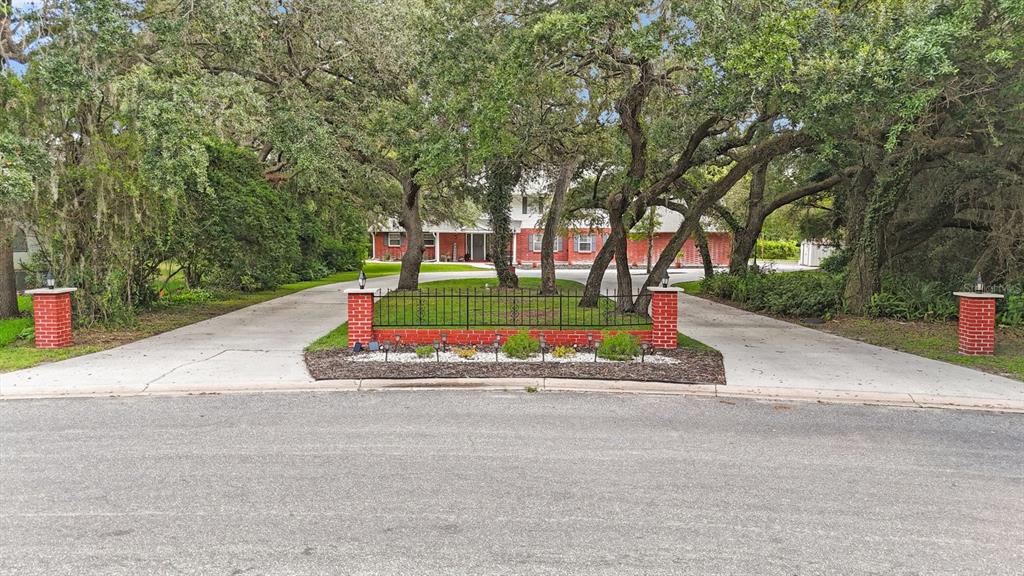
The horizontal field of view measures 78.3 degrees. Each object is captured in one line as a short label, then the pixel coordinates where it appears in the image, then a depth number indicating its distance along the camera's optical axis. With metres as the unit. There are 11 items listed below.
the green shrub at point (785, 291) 15.88
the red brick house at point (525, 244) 44.25
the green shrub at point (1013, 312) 12.77
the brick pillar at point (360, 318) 10.18
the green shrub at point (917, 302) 14.24
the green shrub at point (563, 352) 9.73
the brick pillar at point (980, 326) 10.41
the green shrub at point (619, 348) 9.64
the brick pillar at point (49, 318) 10.38
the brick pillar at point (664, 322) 10.43
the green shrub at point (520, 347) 9.66
